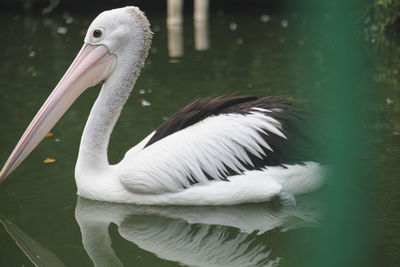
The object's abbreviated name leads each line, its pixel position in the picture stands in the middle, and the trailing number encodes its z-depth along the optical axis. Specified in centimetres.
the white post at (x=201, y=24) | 1108
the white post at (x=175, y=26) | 1076
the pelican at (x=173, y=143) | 367
